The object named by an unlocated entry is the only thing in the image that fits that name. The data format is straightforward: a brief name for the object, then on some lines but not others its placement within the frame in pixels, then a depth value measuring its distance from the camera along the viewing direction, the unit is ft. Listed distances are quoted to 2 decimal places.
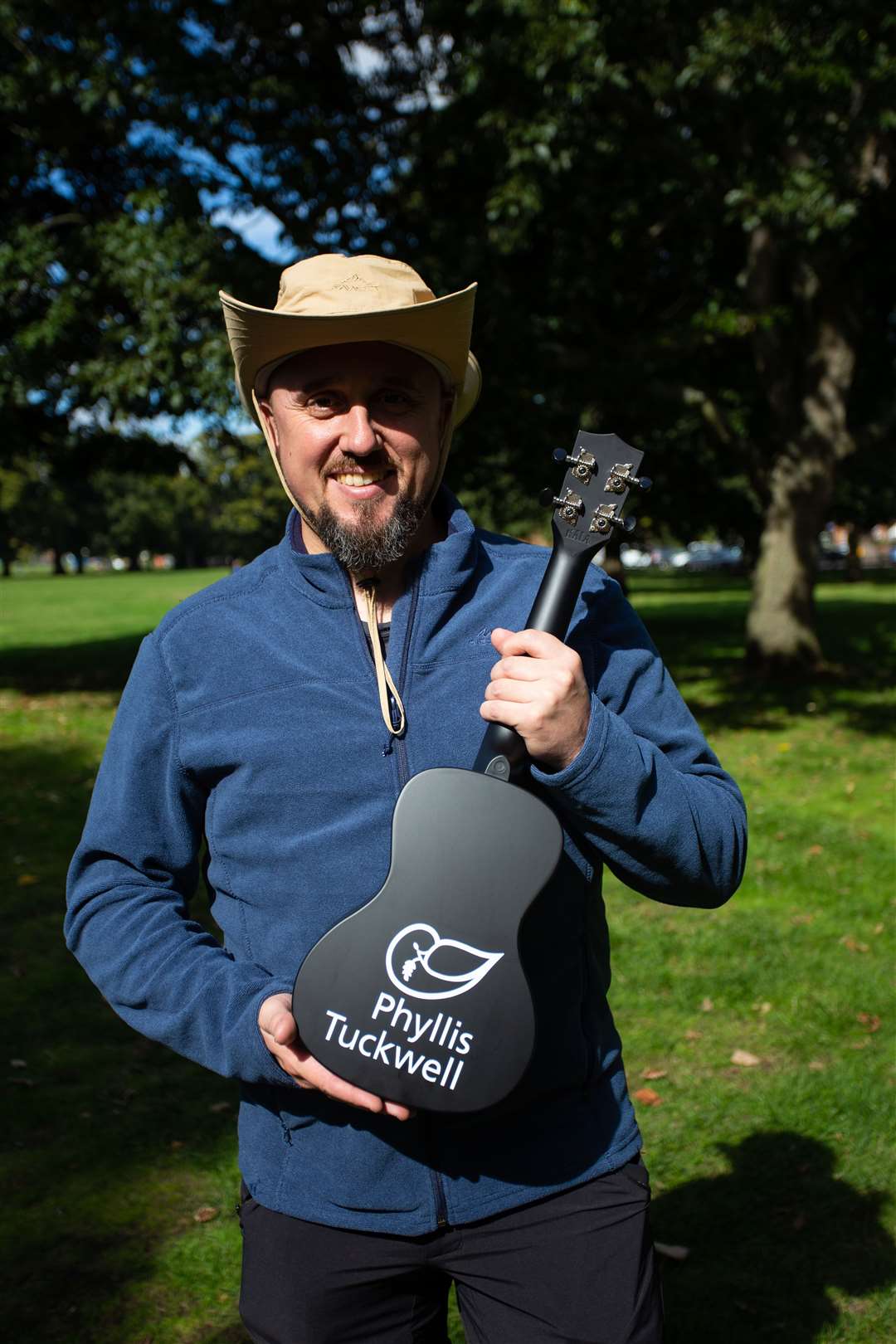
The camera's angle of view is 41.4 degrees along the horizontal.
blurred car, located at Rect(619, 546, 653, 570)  277.54
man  5.83
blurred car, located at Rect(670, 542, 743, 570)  217.77
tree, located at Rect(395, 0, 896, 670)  31.48
